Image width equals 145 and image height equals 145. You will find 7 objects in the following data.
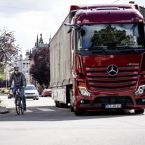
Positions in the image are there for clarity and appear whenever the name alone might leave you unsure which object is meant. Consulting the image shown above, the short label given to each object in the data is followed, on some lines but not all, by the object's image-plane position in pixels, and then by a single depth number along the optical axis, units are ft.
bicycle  75.00
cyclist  74.90
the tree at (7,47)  115.85
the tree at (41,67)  382.63
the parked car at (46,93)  250.62
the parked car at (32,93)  189.50
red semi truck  67.46
